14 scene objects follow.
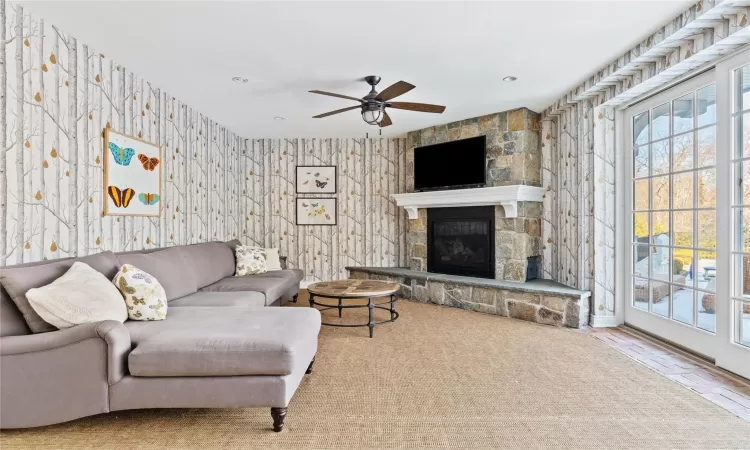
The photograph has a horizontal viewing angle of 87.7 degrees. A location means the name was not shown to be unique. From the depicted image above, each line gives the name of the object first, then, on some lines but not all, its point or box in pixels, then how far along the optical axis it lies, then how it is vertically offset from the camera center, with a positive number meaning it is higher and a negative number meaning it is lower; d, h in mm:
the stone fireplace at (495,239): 4141 -166
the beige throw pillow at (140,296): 2461 -457
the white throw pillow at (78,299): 2008 -408
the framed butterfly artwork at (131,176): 3137 +420
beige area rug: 1883 -1025
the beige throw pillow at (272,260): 4961 -455
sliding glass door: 2611 +97
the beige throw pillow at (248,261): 4583 -438
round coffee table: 3520 -611
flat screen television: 4852 +793
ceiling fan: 3101 +1017
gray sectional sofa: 1883 -700
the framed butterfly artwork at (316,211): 6062 +214
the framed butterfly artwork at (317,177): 6039 +740
